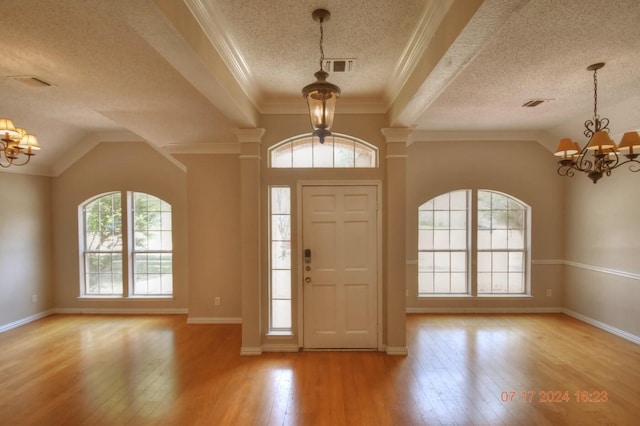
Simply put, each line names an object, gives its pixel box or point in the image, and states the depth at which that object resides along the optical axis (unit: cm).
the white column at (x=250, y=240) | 360
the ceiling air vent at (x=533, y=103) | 356
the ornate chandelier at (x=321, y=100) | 192
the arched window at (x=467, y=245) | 516
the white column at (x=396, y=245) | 360
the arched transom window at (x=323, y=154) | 375
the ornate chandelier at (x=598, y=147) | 262
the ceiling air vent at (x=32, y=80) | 270
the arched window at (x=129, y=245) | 518
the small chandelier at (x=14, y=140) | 278
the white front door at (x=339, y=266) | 370
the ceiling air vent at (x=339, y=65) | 270
